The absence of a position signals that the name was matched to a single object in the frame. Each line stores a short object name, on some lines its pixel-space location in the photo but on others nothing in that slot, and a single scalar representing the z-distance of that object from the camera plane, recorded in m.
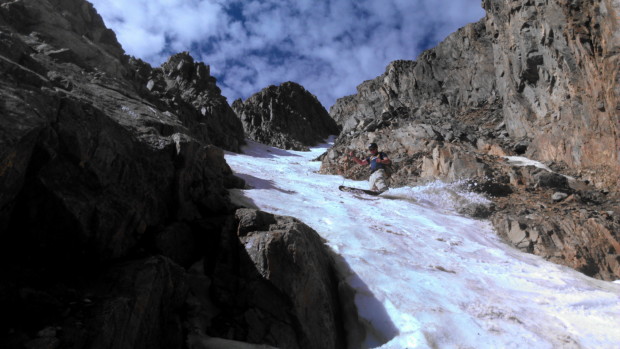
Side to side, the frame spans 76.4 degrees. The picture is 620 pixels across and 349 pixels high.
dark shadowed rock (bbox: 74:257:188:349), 4.42
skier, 18.12
